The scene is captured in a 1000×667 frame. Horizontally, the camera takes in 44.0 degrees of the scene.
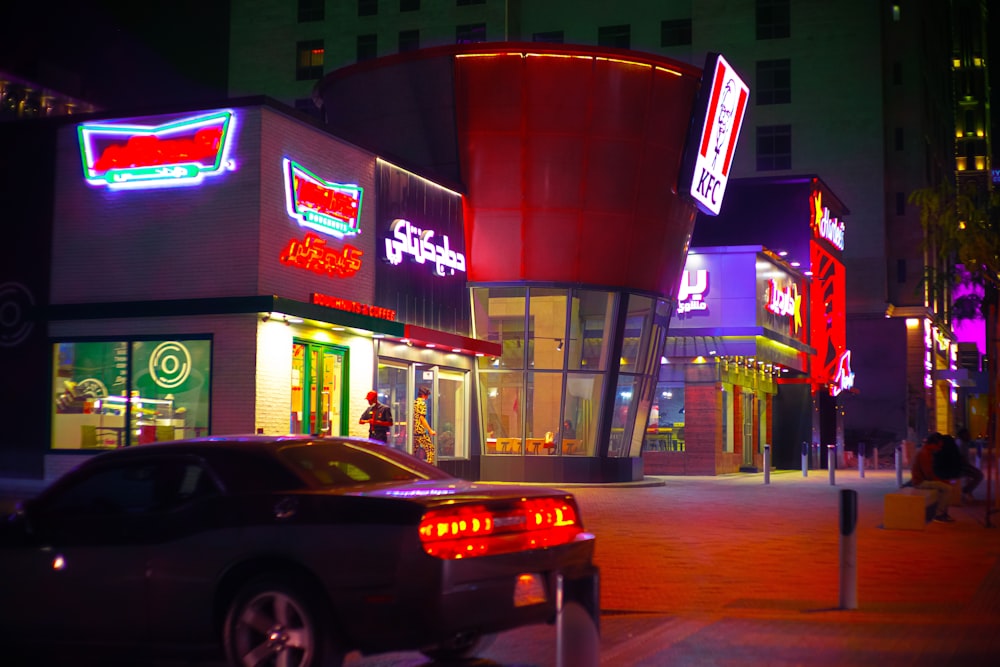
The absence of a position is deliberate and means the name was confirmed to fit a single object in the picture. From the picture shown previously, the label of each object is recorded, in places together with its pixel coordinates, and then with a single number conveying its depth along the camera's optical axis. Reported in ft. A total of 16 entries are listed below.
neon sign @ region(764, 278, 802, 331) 132.67
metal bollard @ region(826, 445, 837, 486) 99.64
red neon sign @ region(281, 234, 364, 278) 70.79
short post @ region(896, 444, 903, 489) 96.75
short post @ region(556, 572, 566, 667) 18.71
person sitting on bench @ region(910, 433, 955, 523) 62.85
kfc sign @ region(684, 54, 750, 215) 98.73
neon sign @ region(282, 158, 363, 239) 70.90
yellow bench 57.52
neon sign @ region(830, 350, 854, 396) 163.94
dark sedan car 22.76
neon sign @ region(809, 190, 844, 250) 154.82
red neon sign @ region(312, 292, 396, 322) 72.07
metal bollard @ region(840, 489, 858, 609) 33.60
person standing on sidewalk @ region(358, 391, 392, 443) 70.23
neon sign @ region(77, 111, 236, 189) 69.00
